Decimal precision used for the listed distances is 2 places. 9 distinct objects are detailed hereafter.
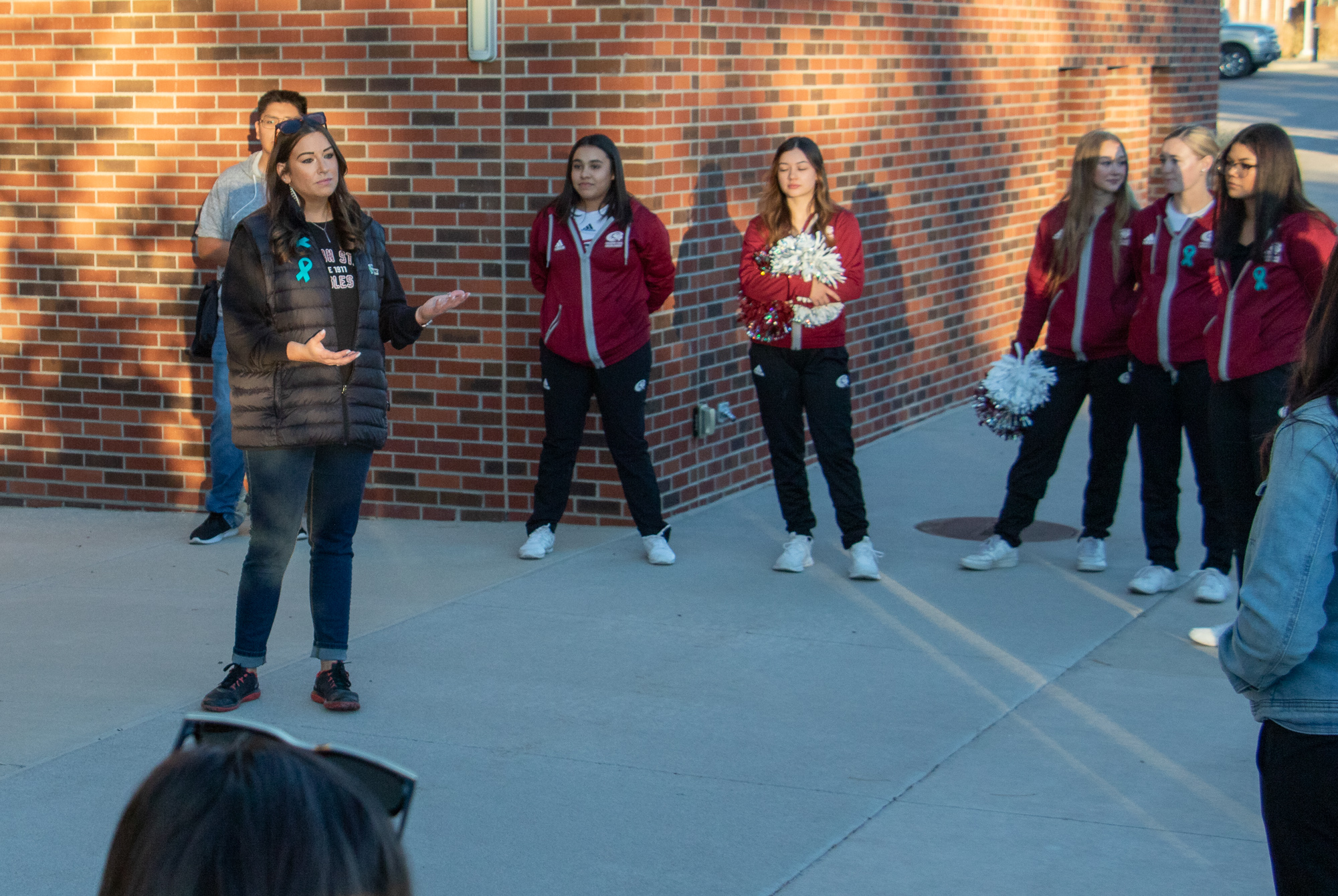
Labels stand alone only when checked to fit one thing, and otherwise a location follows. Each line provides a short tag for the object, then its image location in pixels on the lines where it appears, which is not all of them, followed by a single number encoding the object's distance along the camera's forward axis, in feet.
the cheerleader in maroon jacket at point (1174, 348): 21.07
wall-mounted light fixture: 24.95
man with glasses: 24.21
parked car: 132.87
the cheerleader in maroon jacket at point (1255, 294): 18.42
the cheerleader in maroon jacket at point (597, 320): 23.40
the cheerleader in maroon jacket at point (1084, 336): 22.65
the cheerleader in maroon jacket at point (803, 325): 22.49
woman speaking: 16.80
